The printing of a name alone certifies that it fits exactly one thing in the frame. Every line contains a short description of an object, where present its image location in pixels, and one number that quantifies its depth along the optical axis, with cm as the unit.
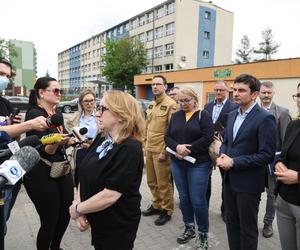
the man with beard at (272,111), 386
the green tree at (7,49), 3503
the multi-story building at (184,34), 4188
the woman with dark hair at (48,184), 278
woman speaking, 194
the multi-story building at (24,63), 6328
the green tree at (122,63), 4184
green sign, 2302
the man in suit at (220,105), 456
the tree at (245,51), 5900
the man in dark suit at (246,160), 274
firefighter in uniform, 432
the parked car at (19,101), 2212
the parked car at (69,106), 2619
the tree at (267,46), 5456
